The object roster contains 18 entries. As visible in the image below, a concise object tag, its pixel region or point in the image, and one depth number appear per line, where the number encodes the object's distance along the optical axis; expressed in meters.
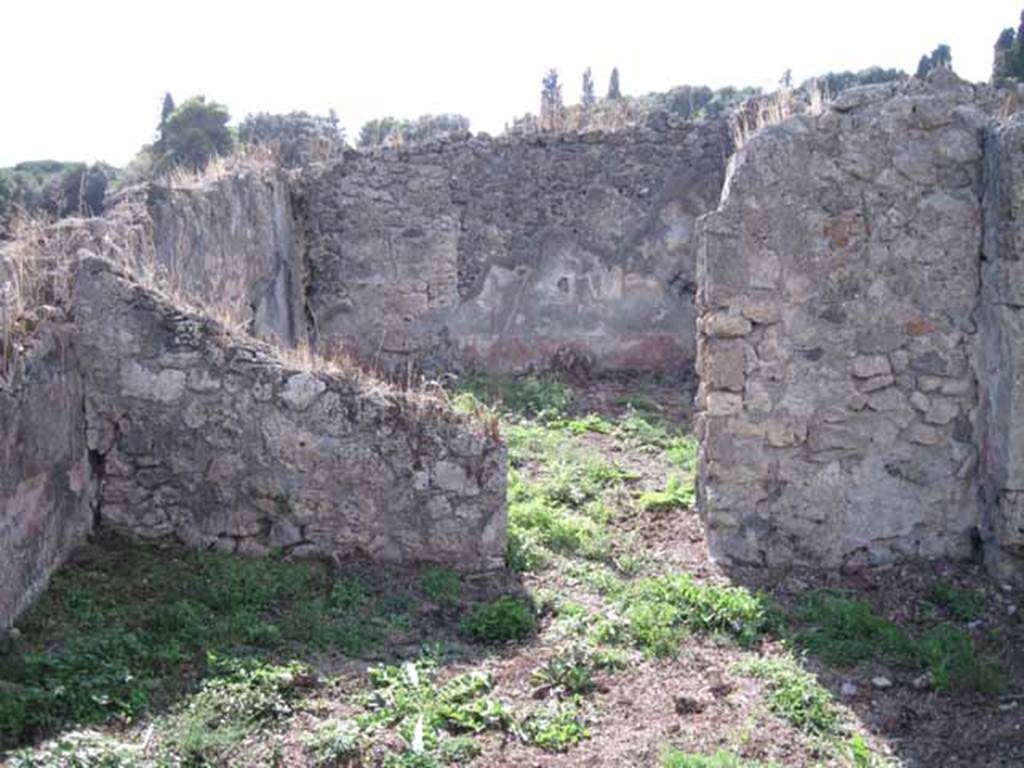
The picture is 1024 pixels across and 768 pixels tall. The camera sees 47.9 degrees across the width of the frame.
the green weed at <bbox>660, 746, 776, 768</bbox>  3.81
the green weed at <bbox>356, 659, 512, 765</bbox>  4.02
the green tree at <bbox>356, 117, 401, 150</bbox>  24.86
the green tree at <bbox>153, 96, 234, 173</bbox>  21.86
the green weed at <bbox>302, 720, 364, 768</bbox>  3.84
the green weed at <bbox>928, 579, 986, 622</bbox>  5.37
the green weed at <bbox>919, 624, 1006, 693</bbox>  4.59
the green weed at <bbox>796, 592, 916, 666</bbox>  4.93
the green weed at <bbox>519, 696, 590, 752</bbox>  4.11
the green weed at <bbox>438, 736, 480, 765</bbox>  3.92
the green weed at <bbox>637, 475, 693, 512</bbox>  6.78
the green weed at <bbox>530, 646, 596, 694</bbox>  4.55
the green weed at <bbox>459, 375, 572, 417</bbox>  9.62
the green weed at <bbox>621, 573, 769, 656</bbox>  5.01
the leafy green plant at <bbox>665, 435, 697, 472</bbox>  7.72
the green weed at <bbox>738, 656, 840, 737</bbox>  4.32
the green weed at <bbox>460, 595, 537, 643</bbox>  4.98
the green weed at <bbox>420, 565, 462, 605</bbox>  5.29
